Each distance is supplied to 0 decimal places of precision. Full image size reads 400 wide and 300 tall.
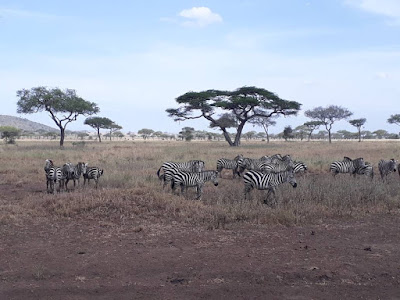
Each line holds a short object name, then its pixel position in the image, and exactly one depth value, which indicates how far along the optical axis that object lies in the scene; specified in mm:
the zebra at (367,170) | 15227
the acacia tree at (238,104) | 43500
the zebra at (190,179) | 11539
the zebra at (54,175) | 12305
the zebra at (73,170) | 12984
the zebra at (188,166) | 14620
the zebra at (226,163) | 17234
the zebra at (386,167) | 15469
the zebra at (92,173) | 13492
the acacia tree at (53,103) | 39172
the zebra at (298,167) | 16375
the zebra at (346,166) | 15641
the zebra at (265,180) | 10773
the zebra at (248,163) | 16656
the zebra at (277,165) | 14654
